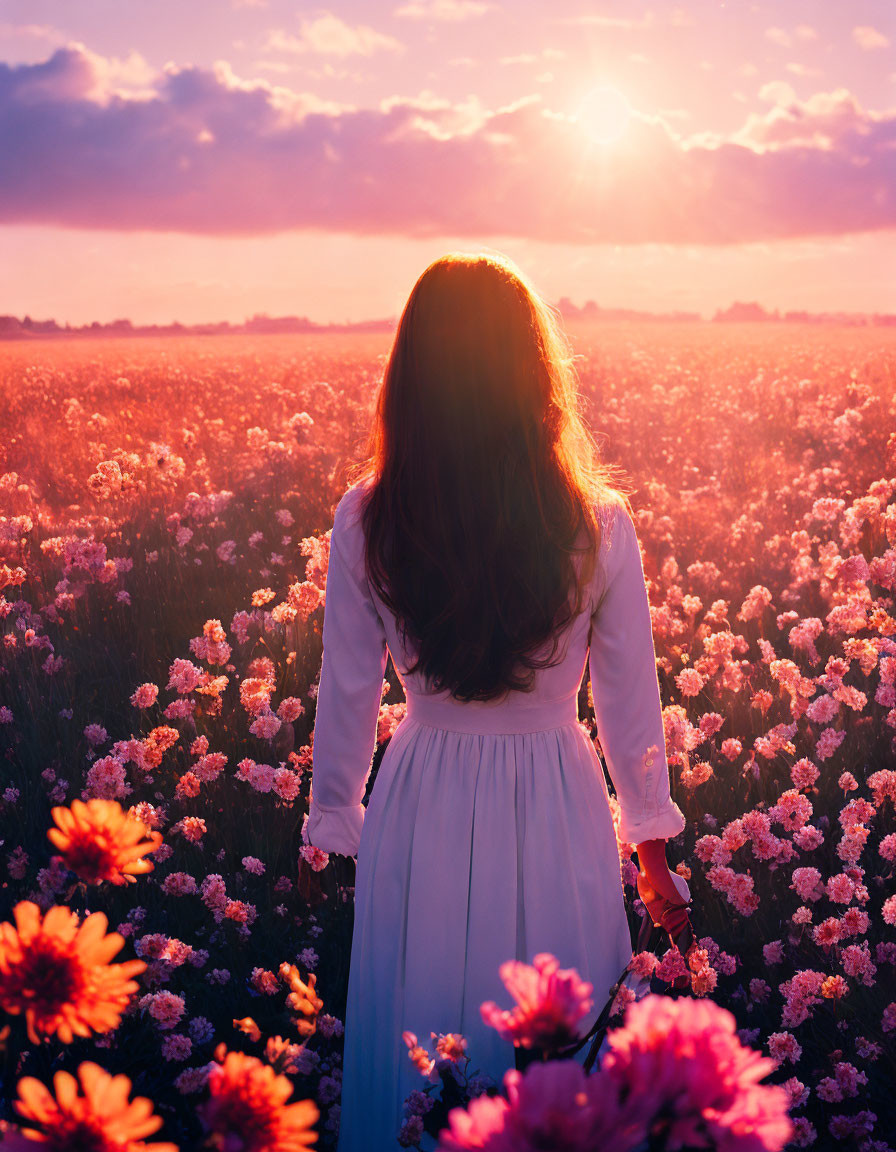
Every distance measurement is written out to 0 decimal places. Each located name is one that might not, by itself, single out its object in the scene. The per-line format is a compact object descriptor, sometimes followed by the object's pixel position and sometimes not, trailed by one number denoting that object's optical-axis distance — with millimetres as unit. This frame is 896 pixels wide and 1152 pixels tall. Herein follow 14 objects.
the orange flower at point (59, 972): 842
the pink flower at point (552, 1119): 688
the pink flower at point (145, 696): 3871
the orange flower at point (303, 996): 1313
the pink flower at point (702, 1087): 705
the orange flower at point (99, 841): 922
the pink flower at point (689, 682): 4039
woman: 2039
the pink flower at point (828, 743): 3695
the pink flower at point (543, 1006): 808
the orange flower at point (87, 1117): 744
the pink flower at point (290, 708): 3827
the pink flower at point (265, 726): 3709
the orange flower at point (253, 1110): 742
